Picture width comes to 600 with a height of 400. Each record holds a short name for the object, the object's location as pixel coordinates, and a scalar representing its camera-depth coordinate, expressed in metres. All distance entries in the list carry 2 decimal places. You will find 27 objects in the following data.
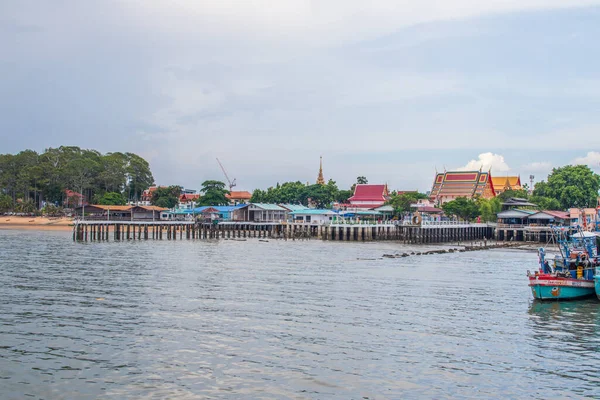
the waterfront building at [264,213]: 95.50
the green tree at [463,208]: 95.19
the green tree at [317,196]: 113.94
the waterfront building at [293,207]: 97.62
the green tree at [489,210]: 93.94
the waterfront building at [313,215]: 90.75
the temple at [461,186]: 117.50
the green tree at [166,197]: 119.94
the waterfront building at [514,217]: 86.00
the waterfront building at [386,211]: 99.49
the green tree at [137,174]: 127.31
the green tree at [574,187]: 103.34
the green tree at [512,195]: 110.11
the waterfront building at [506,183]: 135.38
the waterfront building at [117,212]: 85.38
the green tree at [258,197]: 115.69
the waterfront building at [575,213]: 85.56
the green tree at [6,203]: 109.69
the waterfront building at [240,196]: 142.12
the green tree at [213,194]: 108.56
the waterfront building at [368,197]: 119.03
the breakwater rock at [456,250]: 52.34
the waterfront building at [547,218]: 83.19
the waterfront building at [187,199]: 128.88
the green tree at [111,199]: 106.29
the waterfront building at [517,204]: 95.75
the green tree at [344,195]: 125.19
